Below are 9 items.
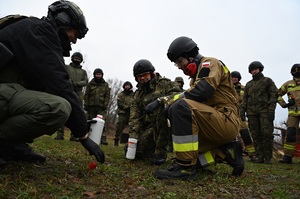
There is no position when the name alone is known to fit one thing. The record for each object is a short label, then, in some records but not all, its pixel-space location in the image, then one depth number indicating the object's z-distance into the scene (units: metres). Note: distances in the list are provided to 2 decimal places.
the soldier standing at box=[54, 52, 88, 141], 8.62
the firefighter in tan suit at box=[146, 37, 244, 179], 3.39
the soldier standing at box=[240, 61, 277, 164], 7.34
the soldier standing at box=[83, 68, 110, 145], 9.42
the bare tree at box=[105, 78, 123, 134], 37.12
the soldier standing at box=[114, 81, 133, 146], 10.12
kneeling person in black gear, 2.56
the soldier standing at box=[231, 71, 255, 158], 7.57
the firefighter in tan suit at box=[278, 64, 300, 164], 7.73
